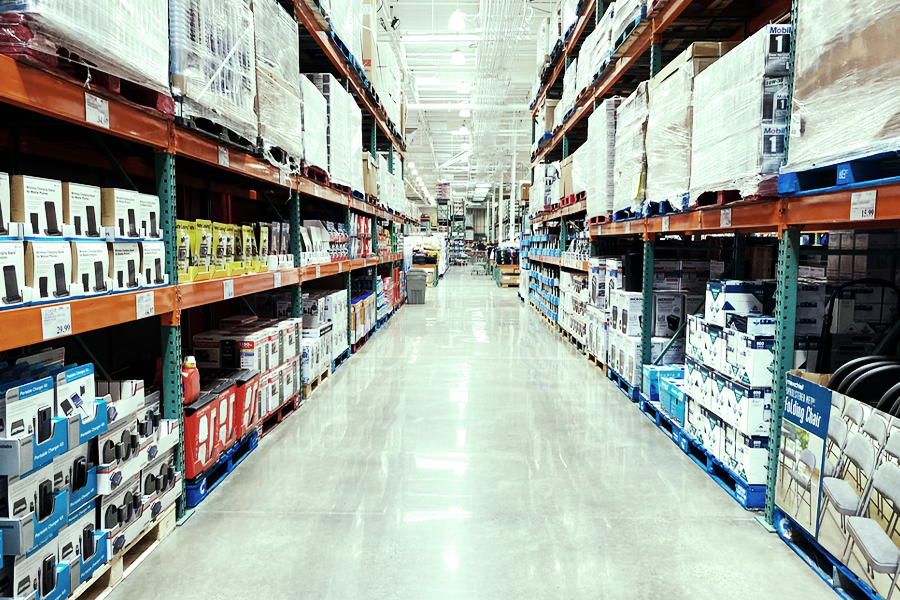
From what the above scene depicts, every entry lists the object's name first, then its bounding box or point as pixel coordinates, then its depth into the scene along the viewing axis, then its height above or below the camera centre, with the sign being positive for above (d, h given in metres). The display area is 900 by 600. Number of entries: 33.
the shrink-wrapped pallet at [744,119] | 2.69 +0.75
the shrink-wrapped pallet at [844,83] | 1.91 +0.69
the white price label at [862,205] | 2.08 +0.22
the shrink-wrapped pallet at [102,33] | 1.63 +0.77
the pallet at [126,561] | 2.14 -1.34
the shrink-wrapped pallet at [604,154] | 5.55 +1.10
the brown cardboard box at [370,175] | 7.24 +1.16
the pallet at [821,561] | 2.16 -1.34
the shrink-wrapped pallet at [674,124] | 3.48 +0.97
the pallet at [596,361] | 6.21 -1.24
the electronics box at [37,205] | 1.80 +0.17
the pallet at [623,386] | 4.96 -1.24
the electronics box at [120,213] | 2.22 +0.18
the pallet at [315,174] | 4.66 +0.76
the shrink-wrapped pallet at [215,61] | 2.53 +1.02
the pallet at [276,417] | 4.02 -1.29
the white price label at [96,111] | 2.00 +0.55
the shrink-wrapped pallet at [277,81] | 3.48 +1.22
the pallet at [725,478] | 2.93 -1.31
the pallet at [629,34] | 4.34 +1.93
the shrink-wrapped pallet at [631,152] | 4.48 +0.95
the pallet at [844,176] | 2.07 +0.36
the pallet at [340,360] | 6.23 -1.24
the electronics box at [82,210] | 2.00 +0.18
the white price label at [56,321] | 1.80 -0.22
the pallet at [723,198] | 2.80 +0.38
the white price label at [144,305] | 2.35 -0.22
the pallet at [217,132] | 2.68 +0.70
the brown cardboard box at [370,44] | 7.28 +2.92
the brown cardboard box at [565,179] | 7.67 +1.18
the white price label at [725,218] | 3.15 +0.25
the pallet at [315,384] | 5.01 -1.24
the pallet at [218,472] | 2.93 -1.31
